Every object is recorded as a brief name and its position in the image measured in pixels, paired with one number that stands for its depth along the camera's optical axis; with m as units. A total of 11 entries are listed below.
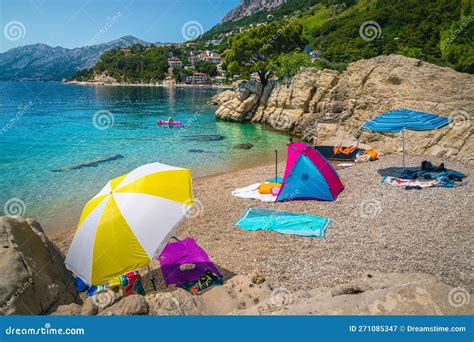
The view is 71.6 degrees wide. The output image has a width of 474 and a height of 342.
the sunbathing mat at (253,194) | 12.09
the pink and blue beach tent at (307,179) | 11.68
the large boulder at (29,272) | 4.73
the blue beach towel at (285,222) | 9.02
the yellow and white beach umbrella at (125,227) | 5.71
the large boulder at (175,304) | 4.77
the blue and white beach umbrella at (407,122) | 12.45
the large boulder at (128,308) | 4.69
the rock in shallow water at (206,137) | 29.06
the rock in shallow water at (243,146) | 25.26
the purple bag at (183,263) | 6.91
